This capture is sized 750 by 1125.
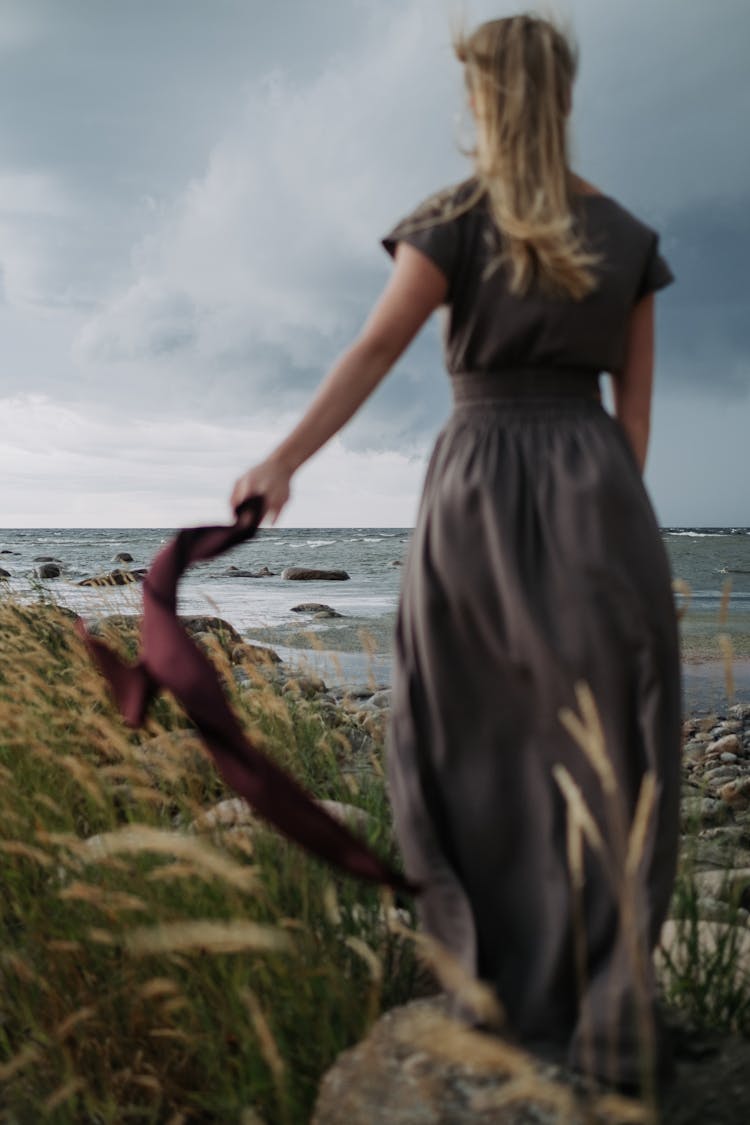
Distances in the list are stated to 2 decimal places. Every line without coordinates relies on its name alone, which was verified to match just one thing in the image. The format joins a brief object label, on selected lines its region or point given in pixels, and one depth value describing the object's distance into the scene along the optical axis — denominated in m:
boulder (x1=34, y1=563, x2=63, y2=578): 26.08
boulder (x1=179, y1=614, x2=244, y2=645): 7.80
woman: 2.09
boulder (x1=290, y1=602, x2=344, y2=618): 16.16
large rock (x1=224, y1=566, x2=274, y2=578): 27.39
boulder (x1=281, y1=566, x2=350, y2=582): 25.75
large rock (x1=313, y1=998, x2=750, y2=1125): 1.87
